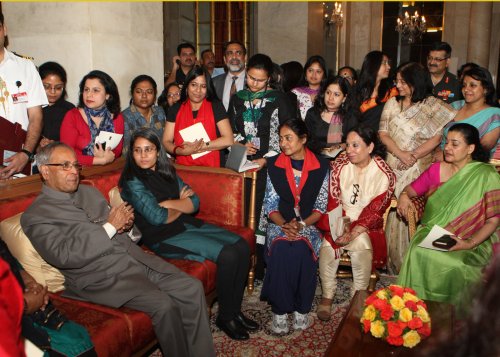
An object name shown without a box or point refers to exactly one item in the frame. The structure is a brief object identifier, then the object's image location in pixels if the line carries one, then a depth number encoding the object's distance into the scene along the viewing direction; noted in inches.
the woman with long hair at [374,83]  170.2
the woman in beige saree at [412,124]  143.6
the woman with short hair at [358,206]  129.0
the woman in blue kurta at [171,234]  114.1
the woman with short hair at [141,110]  150.7
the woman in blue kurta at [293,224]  119.8
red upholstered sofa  84.2
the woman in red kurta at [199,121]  142.5
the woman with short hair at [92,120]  126.4
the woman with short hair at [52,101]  139.4
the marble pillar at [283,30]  316.8
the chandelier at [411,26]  481.7
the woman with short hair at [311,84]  171.2
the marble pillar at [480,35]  428.8
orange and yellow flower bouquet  78.7
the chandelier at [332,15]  393.4
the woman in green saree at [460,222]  113.8
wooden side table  79.7
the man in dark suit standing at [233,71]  174.4
